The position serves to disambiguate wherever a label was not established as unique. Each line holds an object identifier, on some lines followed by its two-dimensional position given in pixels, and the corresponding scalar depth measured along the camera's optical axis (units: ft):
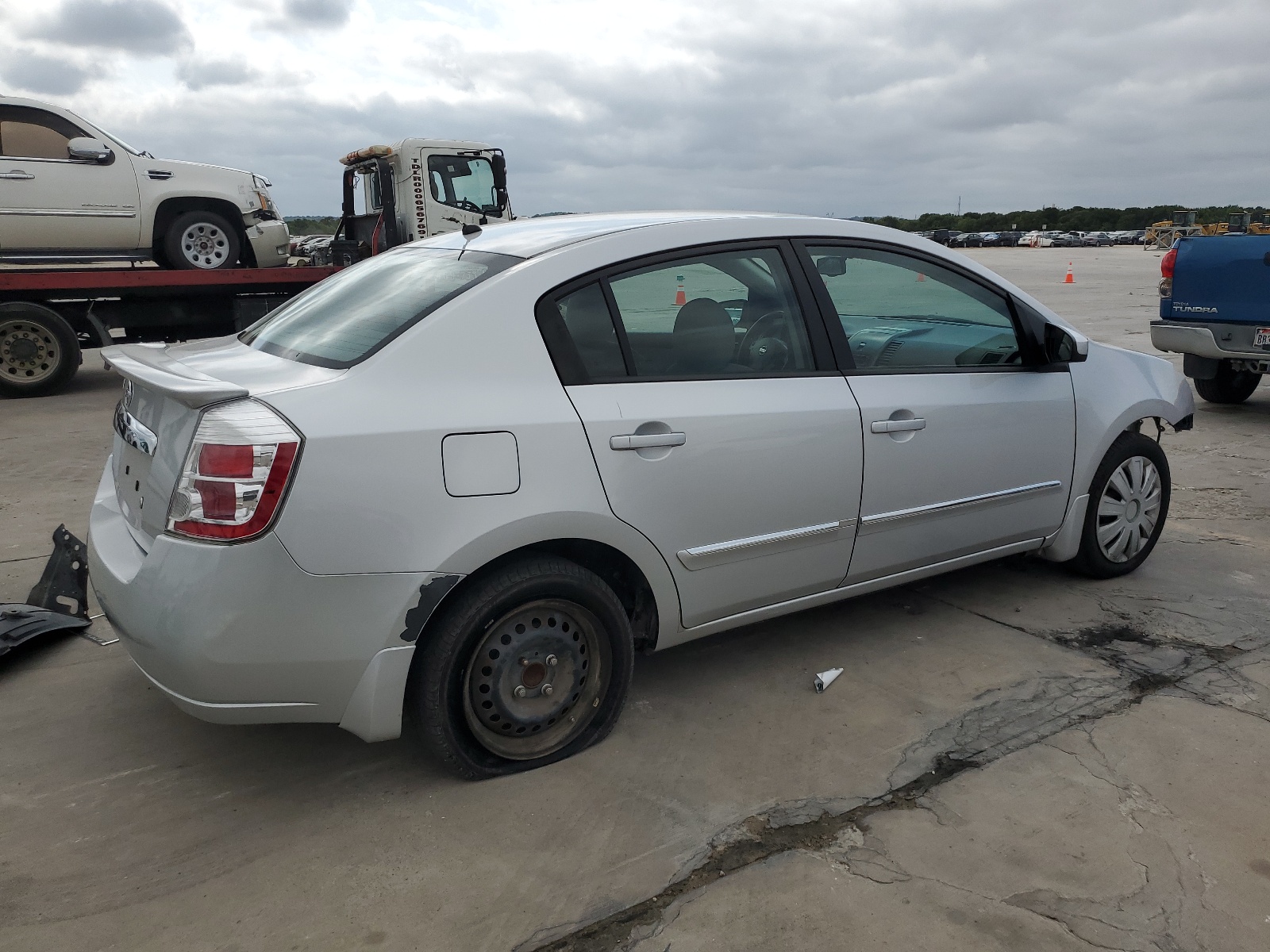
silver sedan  8.07
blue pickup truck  24.80
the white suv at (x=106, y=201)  31.89
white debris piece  11.33
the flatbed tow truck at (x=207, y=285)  31.78
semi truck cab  41.93
